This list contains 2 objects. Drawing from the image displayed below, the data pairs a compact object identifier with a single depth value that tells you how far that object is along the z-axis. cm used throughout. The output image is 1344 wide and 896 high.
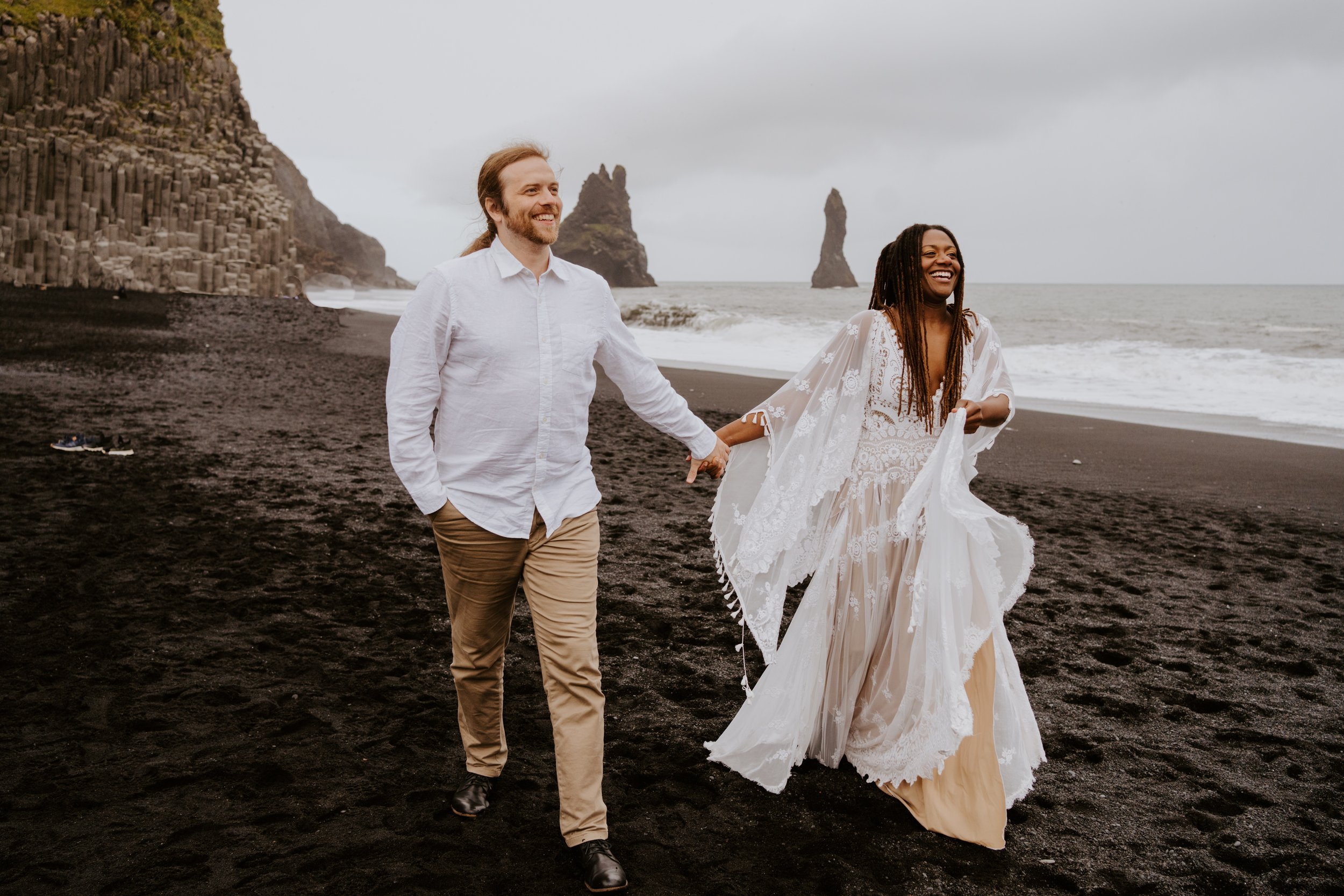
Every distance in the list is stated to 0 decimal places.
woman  311
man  262
